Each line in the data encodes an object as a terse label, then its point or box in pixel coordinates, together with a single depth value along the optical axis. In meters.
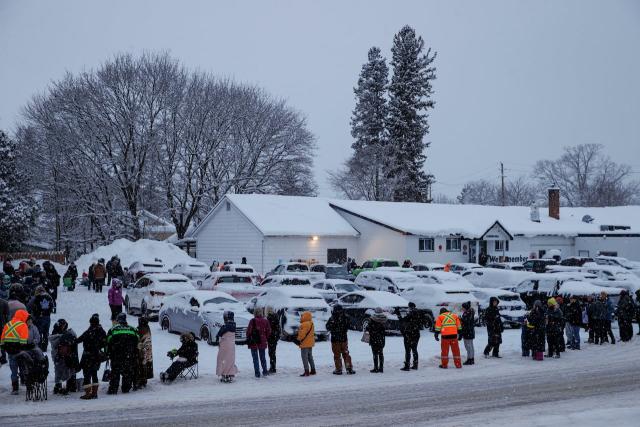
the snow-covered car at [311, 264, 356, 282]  34.47
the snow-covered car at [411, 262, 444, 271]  36.47
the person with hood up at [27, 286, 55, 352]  16.44
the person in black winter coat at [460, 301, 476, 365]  17.34
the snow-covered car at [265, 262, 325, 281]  32.56
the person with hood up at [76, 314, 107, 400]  12.94
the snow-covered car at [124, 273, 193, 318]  23.89
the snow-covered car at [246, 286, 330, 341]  20.03
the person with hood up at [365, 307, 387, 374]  16.19
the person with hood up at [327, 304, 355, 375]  15.91
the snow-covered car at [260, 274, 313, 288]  26.98
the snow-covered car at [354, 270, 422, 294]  27.38
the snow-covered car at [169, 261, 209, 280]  34.00
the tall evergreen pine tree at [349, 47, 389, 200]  72.88
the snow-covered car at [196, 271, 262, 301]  25.95
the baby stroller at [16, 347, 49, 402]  12.72
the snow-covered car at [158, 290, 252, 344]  19.19
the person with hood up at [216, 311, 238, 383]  14.75
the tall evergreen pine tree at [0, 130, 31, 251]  59.41
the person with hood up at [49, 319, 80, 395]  13.20
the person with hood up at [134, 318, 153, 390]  13.90
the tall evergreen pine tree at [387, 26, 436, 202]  72.74
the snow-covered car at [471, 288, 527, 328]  23.53
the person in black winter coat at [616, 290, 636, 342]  21.30
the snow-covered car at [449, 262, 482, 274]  37.60
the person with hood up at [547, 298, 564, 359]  18.69
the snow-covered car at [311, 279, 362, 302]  25.59
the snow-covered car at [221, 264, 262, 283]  32.22
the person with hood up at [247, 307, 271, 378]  15.33
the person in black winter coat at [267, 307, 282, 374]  15.95
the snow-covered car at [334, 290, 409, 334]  21.34
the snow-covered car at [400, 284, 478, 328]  22.97
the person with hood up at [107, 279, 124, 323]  23.20
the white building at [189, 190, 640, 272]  43.03
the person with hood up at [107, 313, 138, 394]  13.38
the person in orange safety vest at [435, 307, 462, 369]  16.81
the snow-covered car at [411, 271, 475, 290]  27.86
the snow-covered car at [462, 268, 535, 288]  29.75
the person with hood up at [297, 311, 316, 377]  15.59
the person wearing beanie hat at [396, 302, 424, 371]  16.50
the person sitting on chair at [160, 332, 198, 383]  14.38
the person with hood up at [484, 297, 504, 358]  18.20
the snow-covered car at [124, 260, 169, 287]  32.72
